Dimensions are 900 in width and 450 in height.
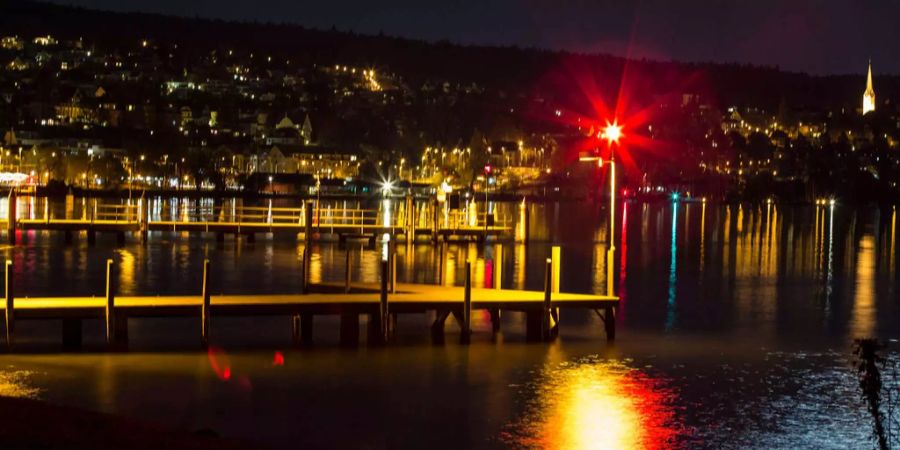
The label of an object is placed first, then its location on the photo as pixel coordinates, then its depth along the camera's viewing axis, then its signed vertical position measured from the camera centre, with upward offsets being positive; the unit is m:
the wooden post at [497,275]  30.95 -2.90
